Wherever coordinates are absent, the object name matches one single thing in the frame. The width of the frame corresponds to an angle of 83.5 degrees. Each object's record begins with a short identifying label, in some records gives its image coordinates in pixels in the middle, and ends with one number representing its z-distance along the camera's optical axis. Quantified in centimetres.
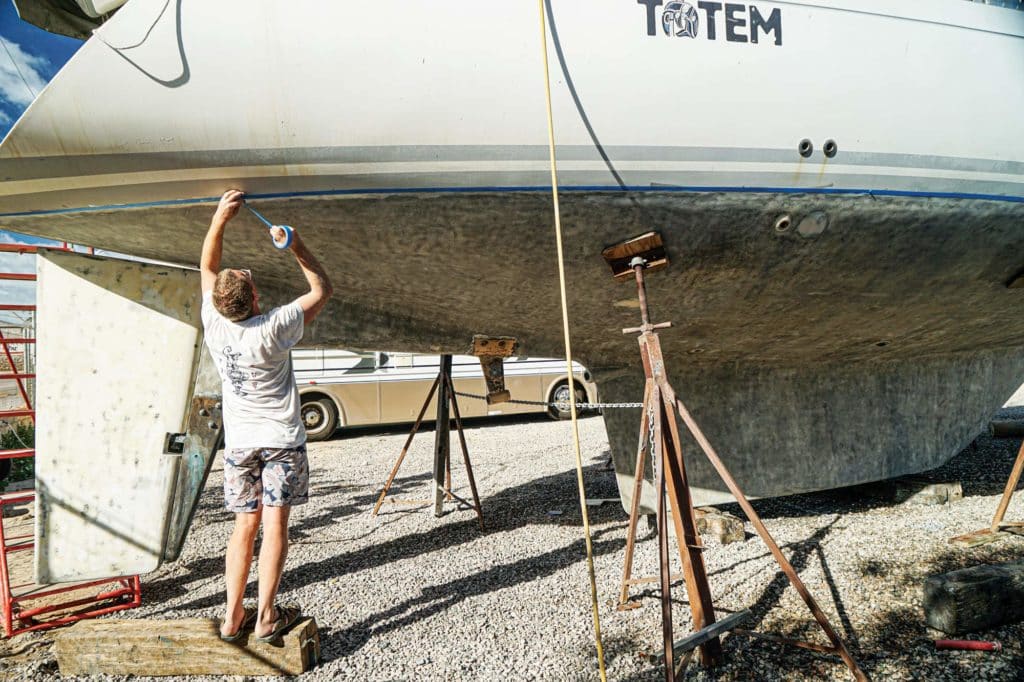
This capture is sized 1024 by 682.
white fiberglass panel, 263
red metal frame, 268
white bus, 987
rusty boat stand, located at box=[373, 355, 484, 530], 445
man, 222
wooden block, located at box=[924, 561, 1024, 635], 227
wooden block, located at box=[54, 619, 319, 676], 222
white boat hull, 216
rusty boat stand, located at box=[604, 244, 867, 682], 206
